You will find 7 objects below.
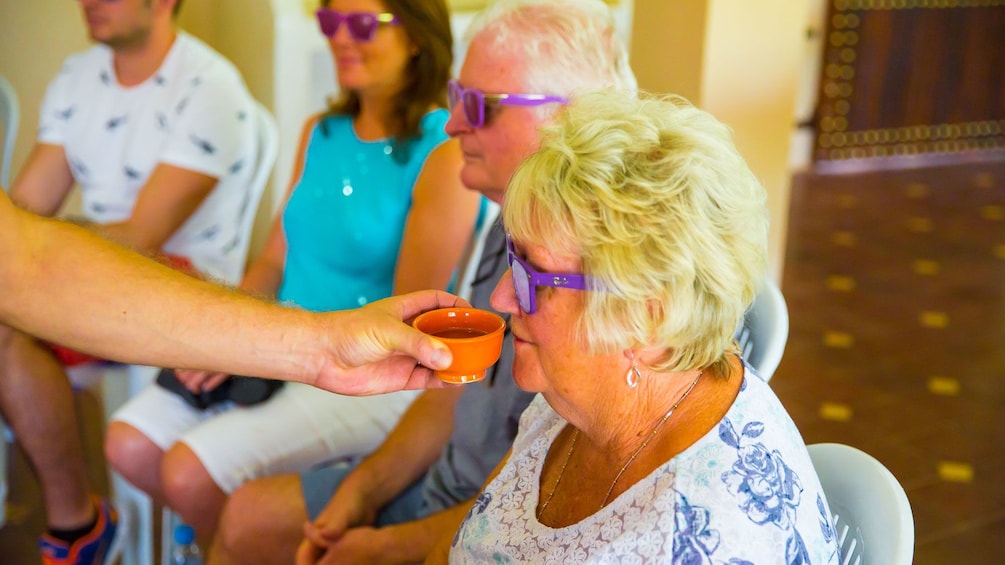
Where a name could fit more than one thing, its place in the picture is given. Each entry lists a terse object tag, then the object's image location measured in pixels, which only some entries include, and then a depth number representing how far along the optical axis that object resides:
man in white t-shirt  2.67
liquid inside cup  1.52
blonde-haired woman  1.21
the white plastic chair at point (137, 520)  2.62
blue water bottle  2.40
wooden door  8.36
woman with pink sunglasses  2.26
